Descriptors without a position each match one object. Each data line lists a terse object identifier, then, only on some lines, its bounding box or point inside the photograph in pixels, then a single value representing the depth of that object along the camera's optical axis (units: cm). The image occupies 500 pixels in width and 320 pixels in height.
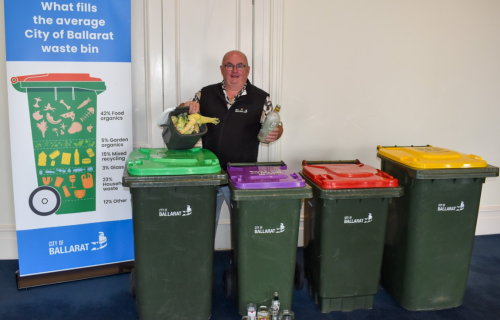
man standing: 299
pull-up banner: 281
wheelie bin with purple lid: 240
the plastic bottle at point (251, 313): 244
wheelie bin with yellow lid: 258
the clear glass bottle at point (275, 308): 248
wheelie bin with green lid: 232
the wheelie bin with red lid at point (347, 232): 251
